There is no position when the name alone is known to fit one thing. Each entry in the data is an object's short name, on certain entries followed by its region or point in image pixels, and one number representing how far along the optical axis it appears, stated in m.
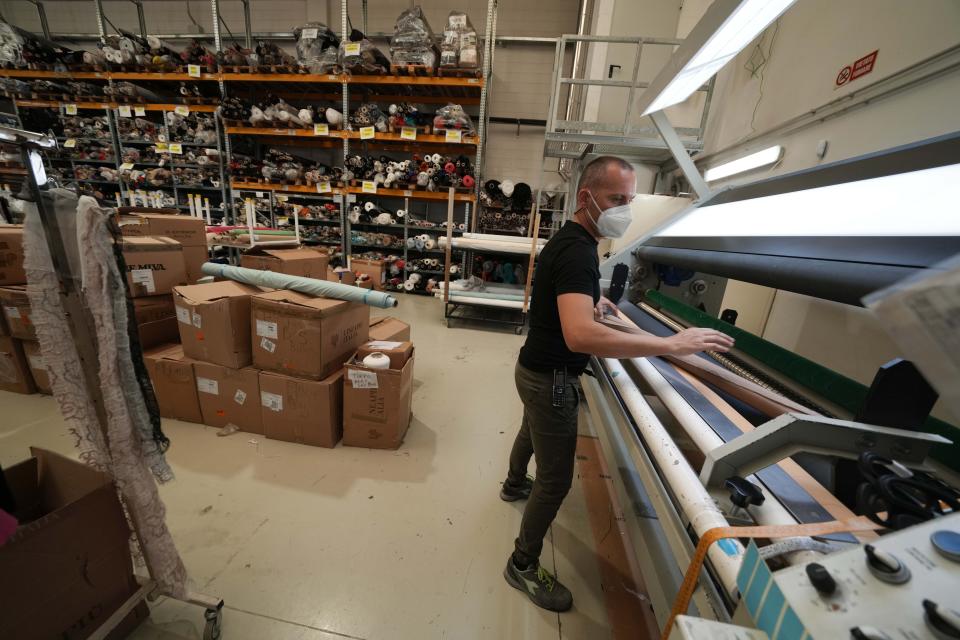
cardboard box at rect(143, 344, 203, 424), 1.87
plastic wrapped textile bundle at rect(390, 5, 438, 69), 3.88
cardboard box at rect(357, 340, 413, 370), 1.85
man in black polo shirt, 0.93
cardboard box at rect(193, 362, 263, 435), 1.81
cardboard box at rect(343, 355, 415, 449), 1.70
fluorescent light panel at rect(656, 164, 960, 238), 0.65
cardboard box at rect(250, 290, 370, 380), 1.68
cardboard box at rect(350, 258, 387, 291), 4.75
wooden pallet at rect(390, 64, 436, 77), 3.92
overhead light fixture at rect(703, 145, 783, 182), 2.44
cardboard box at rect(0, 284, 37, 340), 1.93
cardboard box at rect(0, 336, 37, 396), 2.01
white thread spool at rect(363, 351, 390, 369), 1.71
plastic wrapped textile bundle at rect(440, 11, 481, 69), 3.83
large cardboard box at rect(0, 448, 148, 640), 0.74
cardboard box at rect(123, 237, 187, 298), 1.93
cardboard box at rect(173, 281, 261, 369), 1.73
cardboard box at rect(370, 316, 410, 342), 2.17
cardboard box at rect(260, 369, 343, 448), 1.73
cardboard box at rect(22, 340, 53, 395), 2.01
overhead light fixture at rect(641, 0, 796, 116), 0.81
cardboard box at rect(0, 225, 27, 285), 1.95
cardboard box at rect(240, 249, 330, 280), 2.48
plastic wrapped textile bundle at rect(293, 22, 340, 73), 4.15
